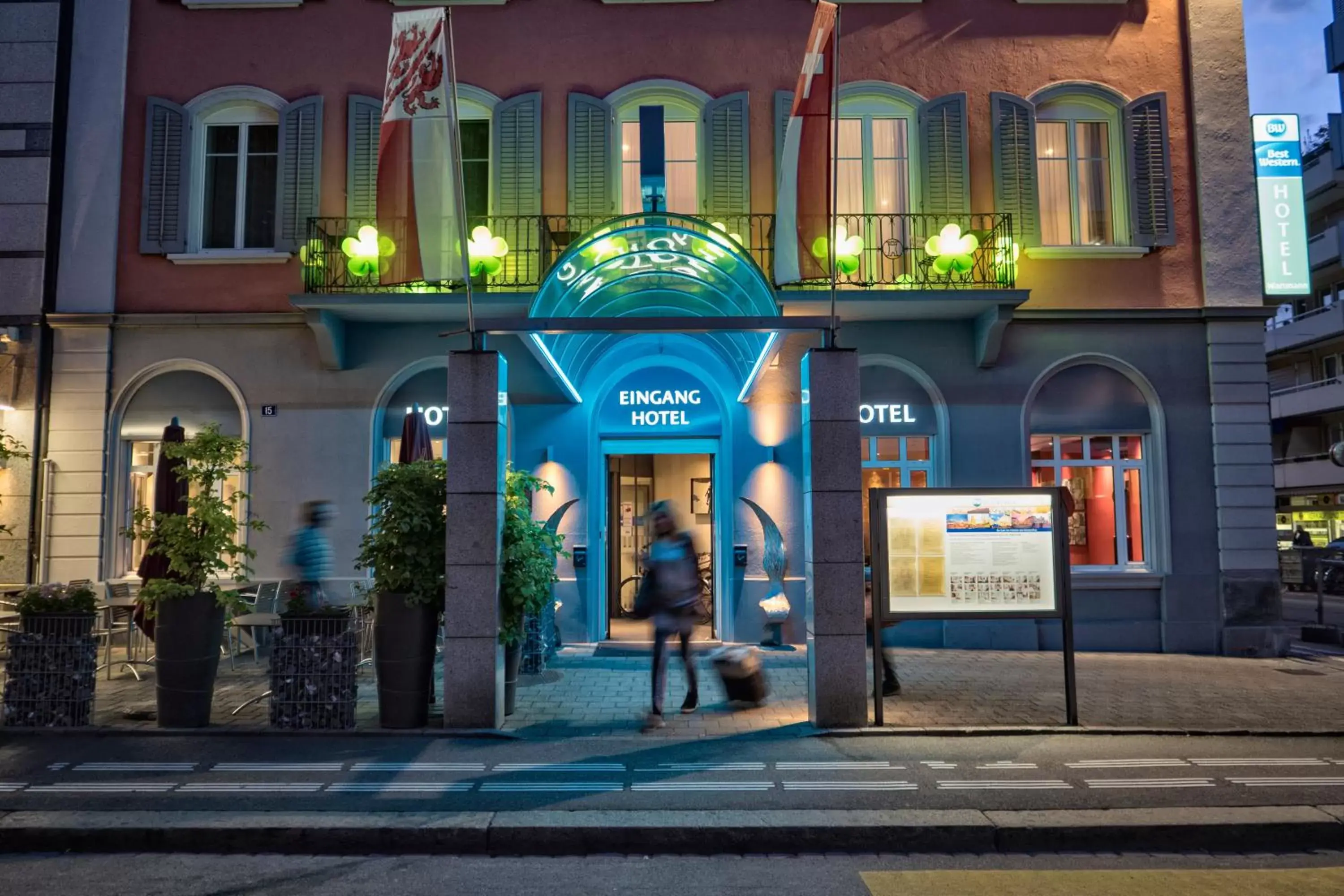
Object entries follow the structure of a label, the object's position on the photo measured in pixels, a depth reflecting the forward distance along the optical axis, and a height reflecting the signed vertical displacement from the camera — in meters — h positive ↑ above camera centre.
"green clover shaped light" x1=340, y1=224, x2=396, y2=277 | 11.66 +3.69
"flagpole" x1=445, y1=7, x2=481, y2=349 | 7.31 +3.01
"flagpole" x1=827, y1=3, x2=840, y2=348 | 7.16 +3.22
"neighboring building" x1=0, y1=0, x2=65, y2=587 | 11.80 +4.16
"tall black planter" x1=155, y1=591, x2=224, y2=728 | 7.29 -1.02
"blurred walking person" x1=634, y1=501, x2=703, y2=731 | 7.45 -0.45
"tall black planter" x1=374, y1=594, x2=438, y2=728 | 7.19 -1.01
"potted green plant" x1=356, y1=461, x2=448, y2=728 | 7.20 -0.44
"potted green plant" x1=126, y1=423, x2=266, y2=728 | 7.29 -0.43
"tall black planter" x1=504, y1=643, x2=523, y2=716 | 7.78 -1.21
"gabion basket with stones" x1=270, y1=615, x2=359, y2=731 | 7.21 -1.14
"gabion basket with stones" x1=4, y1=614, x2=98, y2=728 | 7.34 -1.16
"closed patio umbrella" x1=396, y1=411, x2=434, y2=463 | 10.06 +1.08
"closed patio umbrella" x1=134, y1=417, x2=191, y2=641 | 7.86 +0.38
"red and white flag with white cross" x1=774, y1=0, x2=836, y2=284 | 8.51 +3.49
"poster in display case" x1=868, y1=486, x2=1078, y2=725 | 7.28 -0.19
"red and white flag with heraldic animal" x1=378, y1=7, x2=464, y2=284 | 7.62 +3.40
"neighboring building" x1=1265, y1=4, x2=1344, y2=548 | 33.06 +6.25
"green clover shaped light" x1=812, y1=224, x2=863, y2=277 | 11.63 +3.70
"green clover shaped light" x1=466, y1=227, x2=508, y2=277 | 11.73 +3.70
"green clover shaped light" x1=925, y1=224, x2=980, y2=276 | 11.68 +3.67
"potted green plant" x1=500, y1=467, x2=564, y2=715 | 7.61 -0.31
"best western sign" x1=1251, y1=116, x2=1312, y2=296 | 12.13 +4.43
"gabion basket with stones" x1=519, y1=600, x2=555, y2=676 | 9.58 -1.19
